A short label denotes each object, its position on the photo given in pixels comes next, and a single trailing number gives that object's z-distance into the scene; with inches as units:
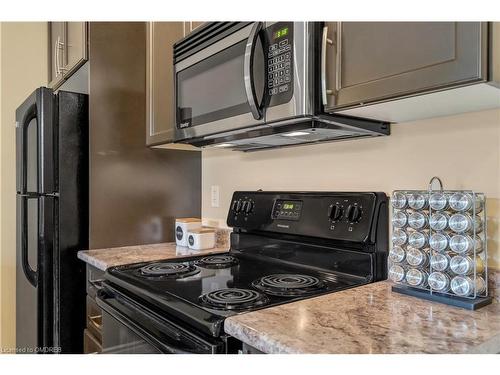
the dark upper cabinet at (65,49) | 69.6
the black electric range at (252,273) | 35.9
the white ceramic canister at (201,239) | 70.4
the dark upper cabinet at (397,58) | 28.8
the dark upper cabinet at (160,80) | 66.5
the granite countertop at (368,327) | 26.6
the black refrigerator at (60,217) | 66.4
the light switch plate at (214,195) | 78.5
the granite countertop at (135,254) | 59.6
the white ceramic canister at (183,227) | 73.5
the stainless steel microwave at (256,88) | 39.2
